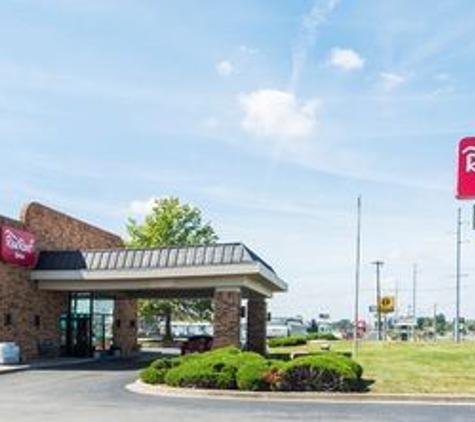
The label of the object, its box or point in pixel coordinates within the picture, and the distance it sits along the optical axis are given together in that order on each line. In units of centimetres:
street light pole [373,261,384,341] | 7443
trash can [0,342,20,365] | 3506
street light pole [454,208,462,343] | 6719
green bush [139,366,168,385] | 2522
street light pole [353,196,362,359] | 4314
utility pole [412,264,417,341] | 10256
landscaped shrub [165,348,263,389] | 2342
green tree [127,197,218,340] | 6756
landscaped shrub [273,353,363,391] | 2273
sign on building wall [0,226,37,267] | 3619
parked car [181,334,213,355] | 4241
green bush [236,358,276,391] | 2283
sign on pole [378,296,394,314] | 7250
